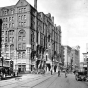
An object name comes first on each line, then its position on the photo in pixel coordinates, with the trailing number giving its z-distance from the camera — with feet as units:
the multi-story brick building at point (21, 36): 220.43
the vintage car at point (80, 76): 113.60
